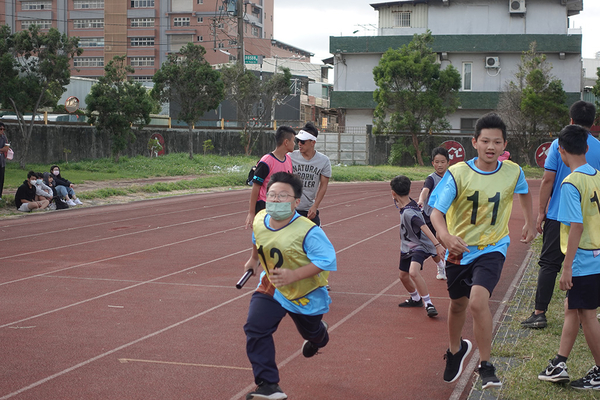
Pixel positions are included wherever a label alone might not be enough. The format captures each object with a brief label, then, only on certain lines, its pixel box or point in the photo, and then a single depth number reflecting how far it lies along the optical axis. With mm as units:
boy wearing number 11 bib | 4465
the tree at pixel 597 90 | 36156
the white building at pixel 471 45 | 43594
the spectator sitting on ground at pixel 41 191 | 17172
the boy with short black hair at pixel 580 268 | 4457
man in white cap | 7684
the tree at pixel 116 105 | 30109
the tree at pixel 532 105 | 36812
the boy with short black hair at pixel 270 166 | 7035
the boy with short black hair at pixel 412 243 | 6852
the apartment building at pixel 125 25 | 74250
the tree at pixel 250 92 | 40219
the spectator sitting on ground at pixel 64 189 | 18062
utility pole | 32925
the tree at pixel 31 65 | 25234
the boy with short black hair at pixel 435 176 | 7863
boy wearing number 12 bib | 4102
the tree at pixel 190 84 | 34406
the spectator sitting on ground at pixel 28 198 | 16531
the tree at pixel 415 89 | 37750
